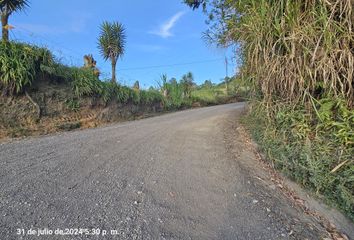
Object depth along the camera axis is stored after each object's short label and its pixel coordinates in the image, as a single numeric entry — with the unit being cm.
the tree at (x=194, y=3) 1193
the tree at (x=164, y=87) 1628
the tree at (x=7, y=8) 788
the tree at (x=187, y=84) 1961
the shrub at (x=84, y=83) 868
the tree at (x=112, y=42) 1410
